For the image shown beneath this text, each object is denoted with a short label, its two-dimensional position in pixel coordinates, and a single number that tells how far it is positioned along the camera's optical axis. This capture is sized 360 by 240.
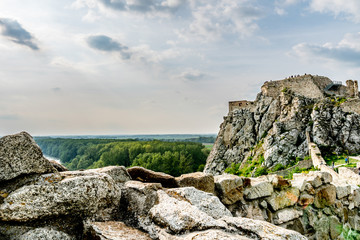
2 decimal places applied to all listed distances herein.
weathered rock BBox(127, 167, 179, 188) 4.57
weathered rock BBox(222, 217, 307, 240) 2.79
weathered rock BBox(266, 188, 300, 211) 5.35
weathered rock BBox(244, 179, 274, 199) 5.21
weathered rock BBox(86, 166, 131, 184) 4.09
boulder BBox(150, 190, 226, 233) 2.90
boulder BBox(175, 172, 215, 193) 4.60
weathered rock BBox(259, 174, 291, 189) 5.58
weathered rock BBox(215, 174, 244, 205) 4.89
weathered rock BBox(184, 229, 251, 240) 2.54
